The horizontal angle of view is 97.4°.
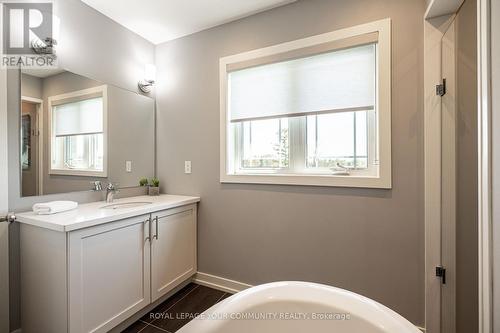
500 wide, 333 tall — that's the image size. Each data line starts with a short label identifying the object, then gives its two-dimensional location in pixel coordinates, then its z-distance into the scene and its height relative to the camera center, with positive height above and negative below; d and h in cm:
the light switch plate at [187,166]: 224 -1
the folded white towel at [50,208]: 137 -26
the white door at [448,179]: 133 -9
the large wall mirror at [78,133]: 153 +27
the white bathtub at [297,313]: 82 -60
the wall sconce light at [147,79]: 231 +91
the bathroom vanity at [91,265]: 121 -63
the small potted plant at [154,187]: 228 -22
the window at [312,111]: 155 +44
